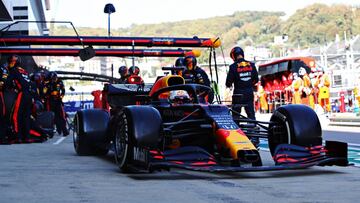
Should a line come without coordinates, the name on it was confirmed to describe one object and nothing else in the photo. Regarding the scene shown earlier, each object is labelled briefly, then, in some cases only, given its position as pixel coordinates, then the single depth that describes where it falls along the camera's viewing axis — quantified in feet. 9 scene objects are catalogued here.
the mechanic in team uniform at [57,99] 53.88
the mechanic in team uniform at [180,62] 35.01
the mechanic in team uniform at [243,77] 34.24
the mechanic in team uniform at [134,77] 39.04
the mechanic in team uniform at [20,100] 42.96
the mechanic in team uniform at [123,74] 40.53
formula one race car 21.06
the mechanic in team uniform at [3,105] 42.47
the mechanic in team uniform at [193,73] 32.89
